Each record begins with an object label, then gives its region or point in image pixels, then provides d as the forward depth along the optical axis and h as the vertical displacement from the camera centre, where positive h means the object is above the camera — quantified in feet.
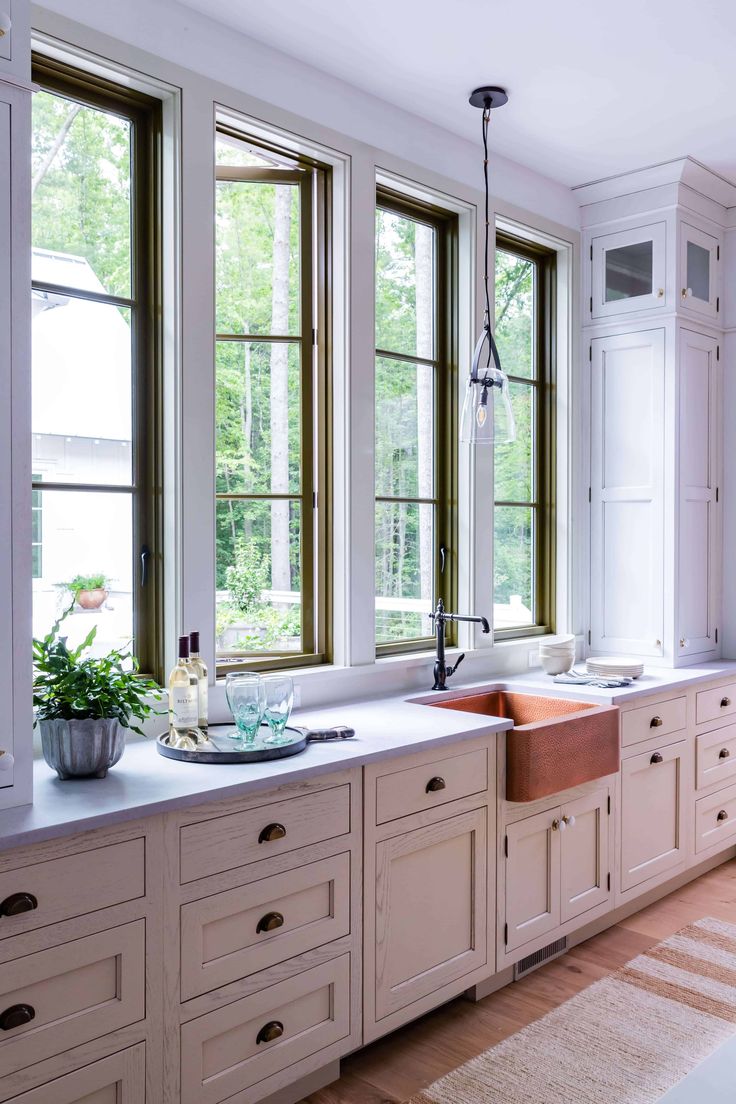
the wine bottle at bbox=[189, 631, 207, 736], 7.25 -1.10
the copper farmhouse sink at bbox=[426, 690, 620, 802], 8.50 -2.09
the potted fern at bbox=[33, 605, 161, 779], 6.29 -1.21
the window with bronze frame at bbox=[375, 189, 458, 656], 10.63 +1.43
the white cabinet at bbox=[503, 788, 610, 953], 8.77 -3.42
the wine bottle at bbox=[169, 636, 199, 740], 7.21 -1.31
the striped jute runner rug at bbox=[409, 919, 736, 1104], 7.22 -4.44
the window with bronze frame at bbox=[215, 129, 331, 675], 9.07 +1.35
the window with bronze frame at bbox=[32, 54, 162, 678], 7.65 +1.63
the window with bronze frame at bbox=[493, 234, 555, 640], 12.32 +1.14
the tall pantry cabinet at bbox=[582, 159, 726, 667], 12.11 +1.62
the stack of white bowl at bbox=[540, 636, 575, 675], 11.23 -1.51
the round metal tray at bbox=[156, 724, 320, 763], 6.80 -1.66
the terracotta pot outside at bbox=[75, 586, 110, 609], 7.84 -0.53
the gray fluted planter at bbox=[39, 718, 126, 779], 6.28 -1.45
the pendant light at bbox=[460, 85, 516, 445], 9.73 +1.57
